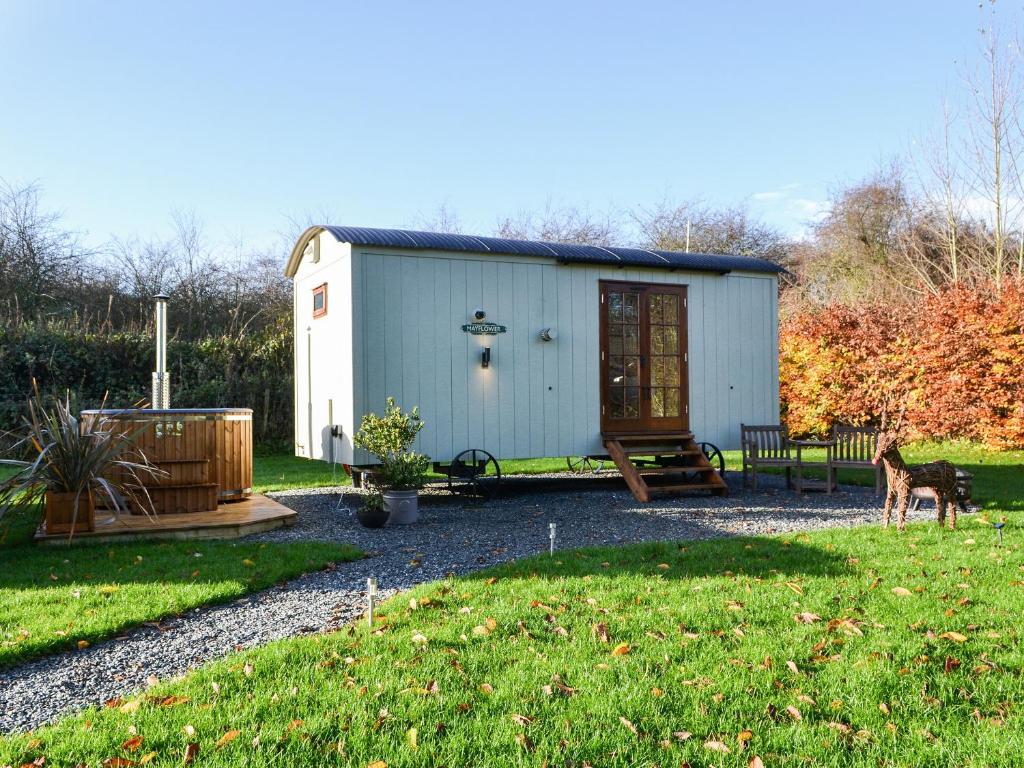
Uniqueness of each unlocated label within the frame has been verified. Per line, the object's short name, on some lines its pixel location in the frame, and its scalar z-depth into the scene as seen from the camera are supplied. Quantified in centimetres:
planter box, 546
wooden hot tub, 631
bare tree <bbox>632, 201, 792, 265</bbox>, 2358
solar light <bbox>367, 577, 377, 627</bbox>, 332
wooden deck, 552
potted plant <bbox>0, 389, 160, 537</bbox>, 534
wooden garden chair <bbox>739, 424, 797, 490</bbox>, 839
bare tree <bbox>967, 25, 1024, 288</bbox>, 1270
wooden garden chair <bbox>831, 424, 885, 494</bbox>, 800
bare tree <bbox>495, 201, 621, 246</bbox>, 2267
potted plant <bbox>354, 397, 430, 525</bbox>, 656
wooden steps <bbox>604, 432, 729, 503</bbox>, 799
